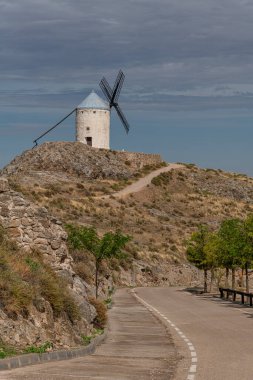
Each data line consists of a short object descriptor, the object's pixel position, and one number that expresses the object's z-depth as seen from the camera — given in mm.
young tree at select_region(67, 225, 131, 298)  46000
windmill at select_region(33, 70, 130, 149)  111312
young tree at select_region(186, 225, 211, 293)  59625
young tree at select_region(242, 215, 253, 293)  43656
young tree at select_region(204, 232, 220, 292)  53938
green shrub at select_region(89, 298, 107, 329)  24933
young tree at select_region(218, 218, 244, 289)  47188
